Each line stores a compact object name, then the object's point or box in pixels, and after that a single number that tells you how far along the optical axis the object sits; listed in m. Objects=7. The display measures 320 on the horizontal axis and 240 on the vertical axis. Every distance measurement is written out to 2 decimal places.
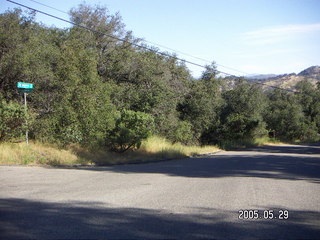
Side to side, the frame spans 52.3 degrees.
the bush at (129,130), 16.81
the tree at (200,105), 29.83
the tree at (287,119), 50.66
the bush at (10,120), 13.69
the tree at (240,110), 36.94
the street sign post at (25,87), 13.87
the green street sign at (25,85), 13.77
